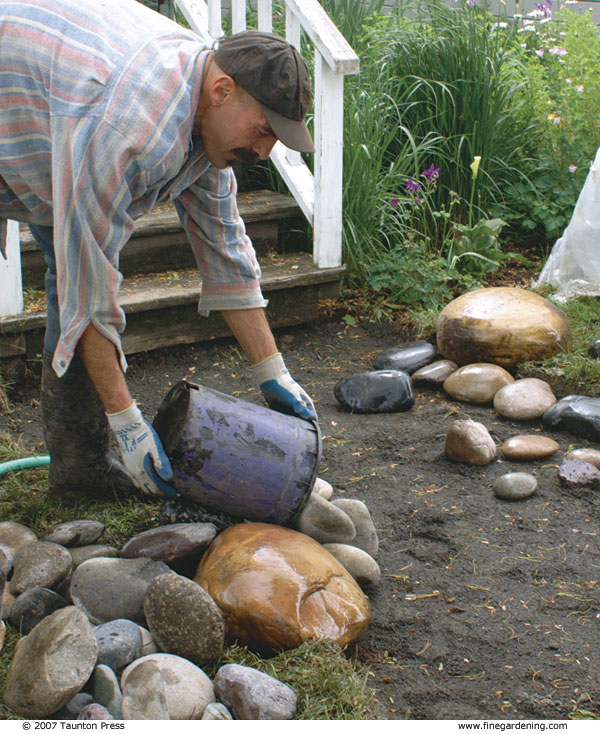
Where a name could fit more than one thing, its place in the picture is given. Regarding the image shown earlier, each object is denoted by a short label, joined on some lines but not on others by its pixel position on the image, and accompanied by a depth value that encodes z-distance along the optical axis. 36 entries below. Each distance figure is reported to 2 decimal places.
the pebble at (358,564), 2.32
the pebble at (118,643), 1.90
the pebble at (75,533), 2.37
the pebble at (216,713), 1.77
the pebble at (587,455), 3.02
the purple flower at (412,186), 4.78
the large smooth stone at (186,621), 1.93
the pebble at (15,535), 2.40
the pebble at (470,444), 3.06
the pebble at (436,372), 3.82
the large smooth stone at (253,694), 1.78
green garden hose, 2.88
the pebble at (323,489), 2.73
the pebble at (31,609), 2.04
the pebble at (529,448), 3.11
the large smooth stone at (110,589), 2.09
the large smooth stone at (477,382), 3.63
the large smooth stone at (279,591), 2.01
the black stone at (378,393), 3.59
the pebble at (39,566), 2.15
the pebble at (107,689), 1.77
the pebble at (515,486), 2.84
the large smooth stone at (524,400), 3.44
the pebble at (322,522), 2.41
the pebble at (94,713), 1.69
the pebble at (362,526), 2.49
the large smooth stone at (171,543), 2.27
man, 1.79
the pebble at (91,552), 2.32
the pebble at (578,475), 2.89
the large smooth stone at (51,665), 1.72
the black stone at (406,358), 3.96
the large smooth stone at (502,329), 3.80
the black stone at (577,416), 3.24
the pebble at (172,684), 1.77
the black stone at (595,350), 3.77
